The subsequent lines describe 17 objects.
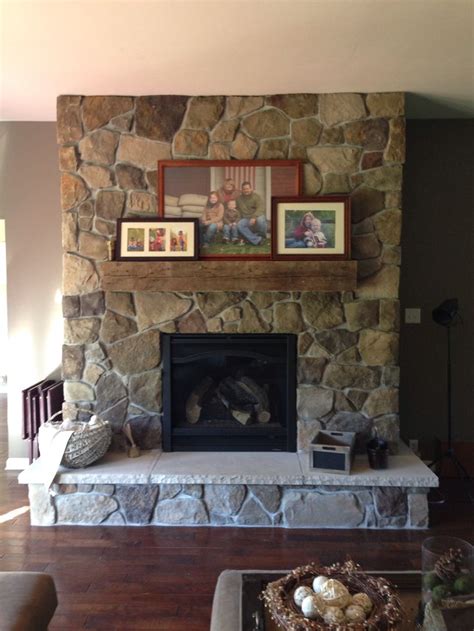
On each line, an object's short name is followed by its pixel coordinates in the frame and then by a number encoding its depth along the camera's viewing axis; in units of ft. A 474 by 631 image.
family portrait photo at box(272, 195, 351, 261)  9.62
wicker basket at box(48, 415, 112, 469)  9.11
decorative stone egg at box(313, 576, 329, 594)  4.47
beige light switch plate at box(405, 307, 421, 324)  11.34
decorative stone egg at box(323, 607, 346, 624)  4.10
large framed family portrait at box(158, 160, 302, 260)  9.81
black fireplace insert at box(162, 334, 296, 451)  10.14
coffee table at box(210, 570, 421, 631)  4.50
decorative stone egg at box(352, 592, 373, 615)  4.26
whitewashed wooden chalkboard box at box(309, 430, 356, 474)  8.95
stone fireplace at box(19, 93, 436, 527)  9.77
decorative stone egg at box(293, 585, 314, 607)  4.39
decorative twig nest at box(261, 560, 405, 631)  4.09
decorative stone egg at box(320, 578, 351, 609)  4.28
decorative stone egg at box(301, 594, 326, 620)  4.21
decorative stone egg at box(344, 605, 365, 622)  4.13
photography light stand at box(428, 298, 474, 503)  10.29
